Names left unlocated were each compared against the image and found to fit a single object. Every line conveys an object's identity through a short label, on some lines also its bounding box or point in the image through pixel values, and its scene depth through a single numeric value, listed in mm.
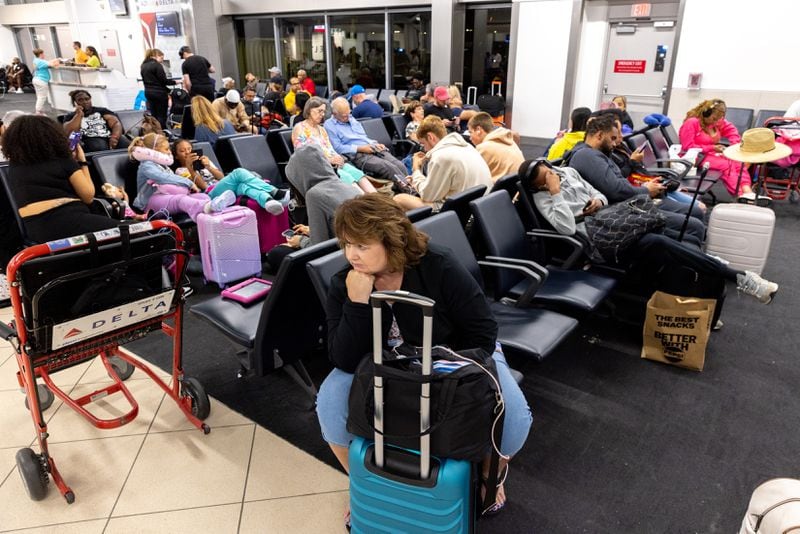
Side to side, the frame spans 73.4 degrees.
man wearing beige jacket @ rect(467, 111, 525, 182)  3836
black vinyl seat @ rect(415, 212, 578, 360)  2184
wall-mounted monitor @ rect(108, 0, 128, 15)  14320
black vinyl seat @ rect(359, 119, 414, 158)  6109
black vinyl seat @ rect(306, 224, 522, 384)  1920
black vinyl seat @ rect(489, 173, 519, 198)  3153
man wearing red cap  6827
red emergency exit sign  8156
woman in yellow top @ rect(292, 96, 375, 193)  4636
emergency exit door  7922
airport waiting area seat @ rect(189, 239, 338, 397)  2033
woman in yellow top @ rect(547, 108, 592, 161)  4348
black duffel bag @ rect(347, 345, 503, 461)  1382
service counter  11180
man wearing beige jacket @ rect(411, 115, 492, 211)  3311
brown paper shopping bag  2689
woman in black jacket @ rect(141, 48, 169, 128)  7395
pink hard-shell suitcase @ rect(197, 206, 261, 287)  3646
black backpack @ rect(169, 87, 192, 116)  7387
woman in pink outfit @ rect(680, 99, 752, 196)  5386
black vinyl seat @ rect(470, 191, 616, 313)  2584
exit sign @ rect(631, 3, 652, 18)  7863
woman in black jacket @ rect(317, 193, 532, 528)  1603
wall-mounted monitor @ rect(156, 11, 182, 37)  12906
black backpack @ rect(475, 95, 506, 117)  8852
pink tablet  2531
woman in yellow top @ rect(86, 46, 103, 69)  12136
